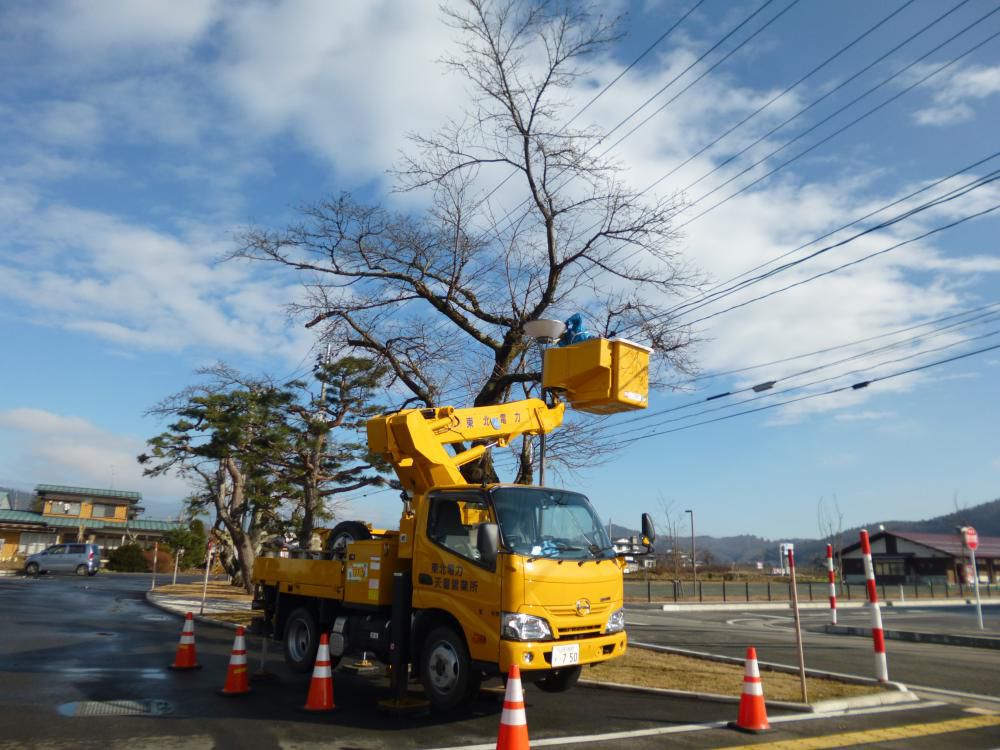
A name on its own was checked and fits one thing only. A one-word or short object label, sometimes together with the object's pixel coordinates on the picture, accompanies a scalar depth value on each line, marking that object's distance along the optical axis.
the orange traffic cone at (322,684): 7.55
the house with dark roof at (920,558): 50.53
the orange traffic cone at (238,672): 8.26
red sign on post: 17.83
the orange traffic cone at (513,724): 5.39
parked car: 39.78
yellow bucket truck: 6.96
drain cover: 7.23
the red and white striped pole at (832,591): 13.33
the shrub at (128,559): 49.09
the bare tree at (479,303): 12.21
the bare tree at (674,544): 40.71
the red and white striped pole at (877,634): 9.11
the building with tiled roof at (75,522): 55.03
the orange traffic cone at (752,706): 6.83
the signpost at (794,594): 7.83
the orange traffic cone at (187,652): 9.92
